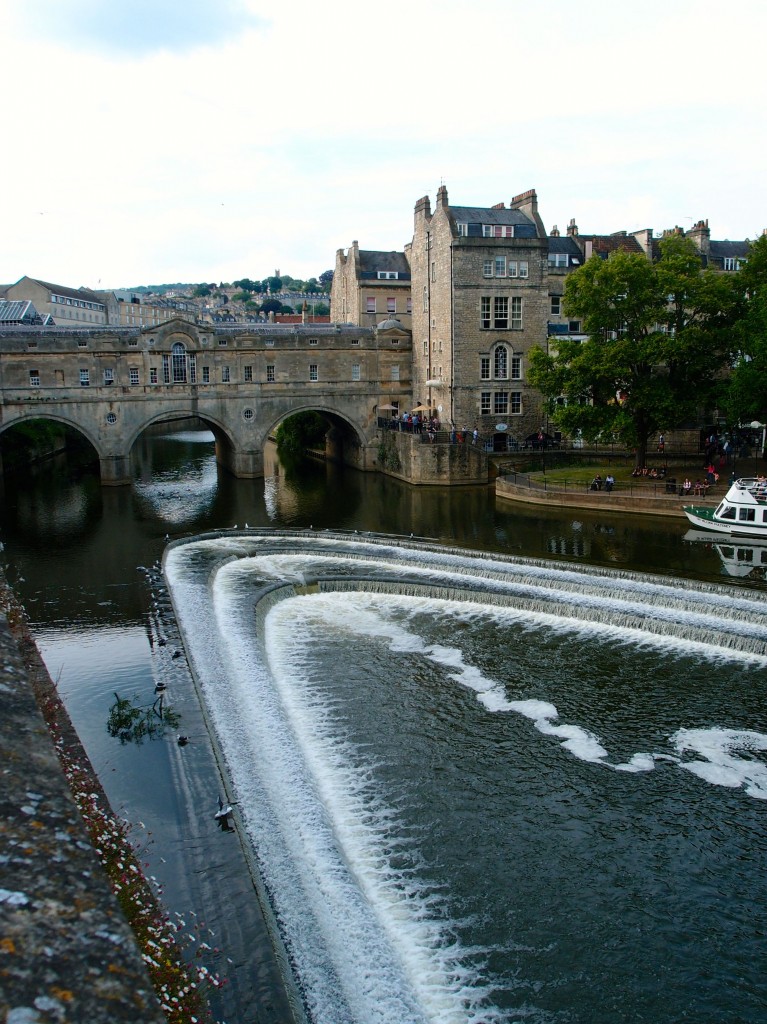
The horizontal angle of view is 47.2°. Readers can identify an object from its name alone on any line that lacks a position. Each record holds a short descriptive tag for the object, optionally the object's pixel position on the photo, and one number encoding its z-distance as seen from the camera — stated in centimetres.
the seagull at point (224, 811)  1447
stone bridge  5275
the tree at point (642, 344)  4347
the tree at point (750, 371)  4078
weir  1245
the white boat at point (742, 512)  3488
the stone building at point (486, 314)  5491
